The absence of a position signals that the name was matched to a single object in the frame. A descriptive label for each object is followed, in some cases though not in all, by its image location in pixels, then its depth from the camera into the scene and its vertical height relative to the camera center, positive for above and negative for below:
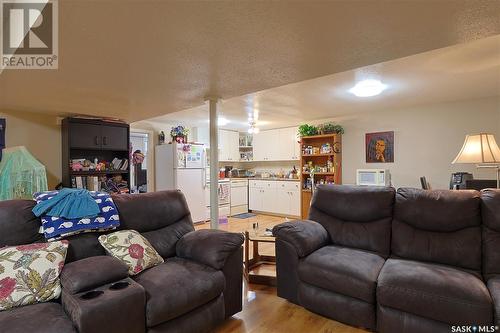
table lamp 2.76 +0.13
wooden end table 2.85 -1.13
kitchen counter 6.54 -0.32
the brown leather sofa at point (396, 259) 1.70 -0.74
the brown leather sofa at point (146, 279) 1.40 -0.73
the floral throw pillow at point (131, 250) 1.93 -0.60
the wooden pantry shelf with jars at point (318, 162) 5.83 +0.08
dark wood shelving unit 4.25 +0.41
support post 3.34 +0.01
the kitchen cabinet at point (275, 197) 6.42 -0.77
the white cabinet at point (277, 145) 6.67 +0.53
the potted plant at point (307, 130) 6.00 +0.79
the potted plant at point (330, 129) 5.80 +0.79
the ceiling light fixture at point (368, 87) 3.49 +1.05
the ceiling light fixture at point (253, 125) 5.87 +0.98
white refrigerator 5.64 -0.10
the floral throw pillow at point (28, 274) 1.47 -0.60
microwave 5.03 -0.23
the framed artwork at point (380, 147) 5.28 +0.35
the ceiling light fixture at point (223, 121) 5.91 +1.03
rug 6.70 -1.25
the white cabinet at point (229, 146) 7.18 +0.57
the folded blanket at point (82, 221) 1.87 -0.39
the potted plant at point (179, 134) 5.90 +0.73
